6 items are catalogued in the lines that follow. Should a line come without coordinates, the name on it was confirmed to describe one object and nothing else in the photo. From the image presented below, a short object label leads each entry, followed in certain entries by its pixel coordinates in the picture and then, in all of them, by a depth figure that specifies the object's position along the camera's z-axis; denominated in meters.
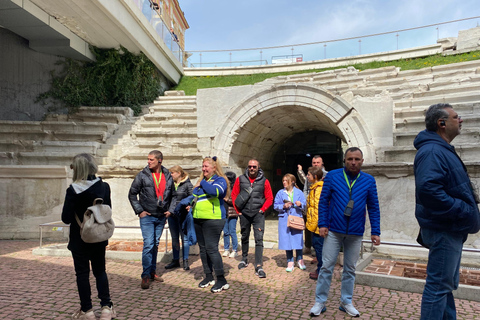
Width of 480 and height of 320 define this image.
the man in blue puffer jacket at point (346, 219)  3.68
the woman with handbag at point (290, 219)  5.52
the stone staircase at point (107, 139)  9.08
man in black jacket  4.72
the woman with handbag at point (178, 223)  5.66
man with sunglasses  5.52
